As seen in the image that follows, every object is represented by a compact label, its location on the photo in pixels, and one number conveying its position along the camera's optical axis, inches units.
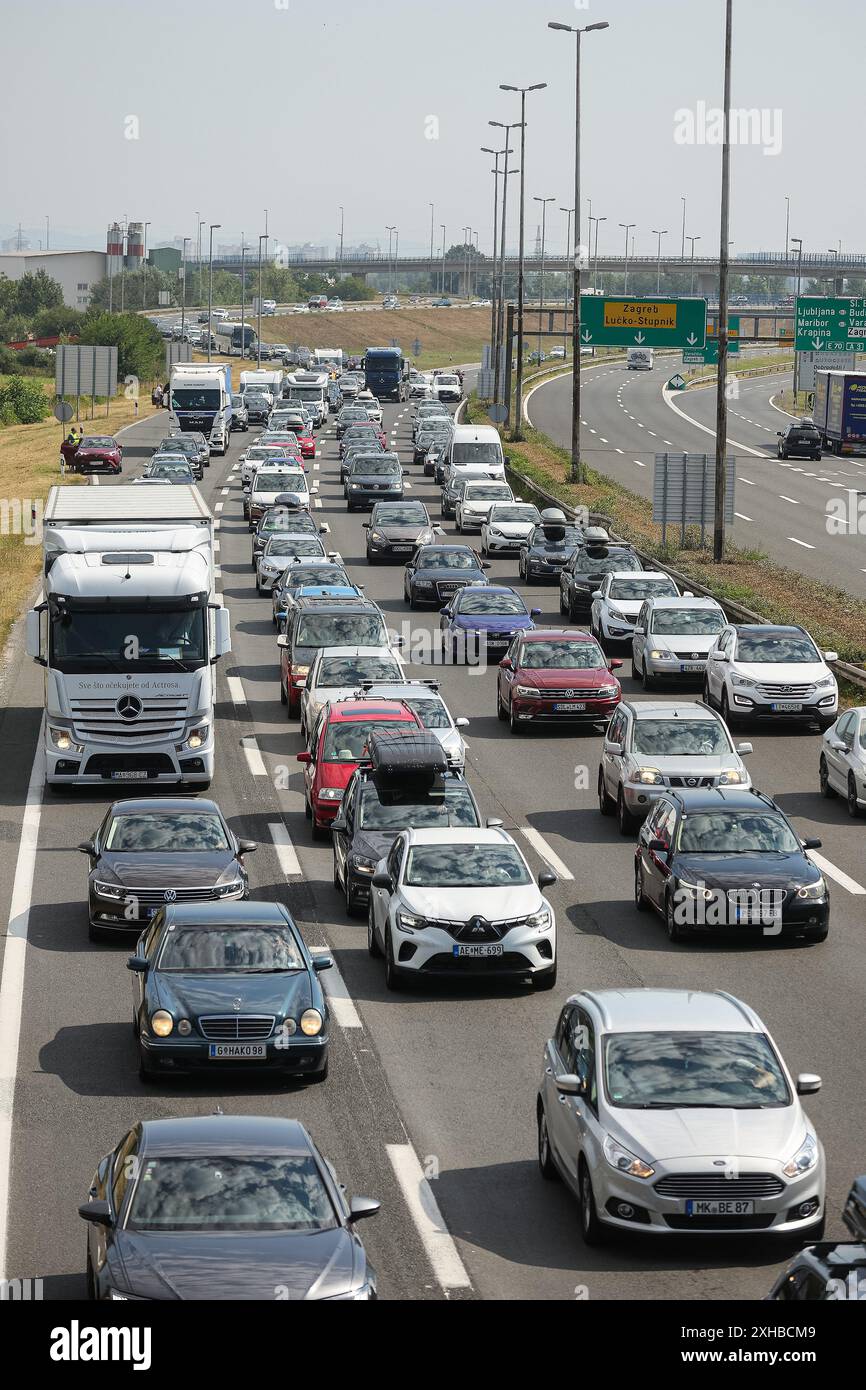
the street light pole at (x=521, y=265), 3561.5
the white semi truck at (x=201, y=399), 3567.9
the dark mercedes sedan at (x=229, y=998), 672.4
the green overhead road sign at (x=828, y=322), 3019.2
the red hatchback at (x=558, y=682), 1370.6
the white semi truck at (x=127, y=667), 1167.0
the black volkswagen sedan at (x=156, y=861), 857.5
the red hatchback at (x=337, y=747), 1080.2
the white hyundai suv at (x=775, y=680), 1364.4
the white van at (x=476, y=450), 2807.6
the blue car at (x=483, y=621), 1647.4
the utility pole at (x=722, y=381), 1988.2
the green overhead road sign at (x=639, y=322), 2765.7
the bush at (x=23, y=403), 4874.5
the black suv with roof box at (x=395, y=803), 927.7
